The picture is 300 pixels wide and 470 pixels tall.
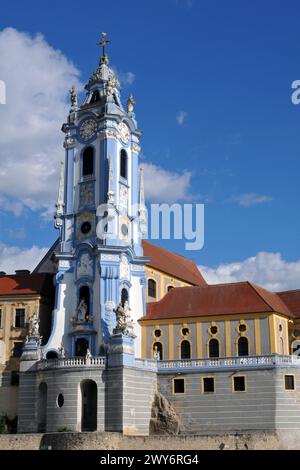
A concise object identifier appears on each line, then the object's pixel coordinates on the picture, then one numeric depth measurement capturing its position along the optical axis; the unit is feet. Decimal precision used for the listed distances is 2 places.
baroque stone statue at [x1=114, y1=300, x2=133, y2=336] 195.00
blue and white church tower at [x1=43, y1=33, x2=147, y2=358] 207.82
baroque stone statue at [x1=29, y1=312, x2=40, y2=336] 205.46
